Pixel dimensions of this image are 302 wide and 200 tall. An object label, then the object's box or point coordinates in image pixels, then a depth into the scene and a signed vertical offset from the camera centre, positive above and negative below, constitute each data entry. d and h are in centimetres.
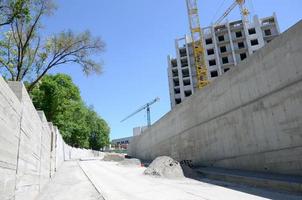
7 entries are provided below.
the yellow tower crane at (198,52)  7188 +2818
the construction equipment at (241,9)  8304 +4521
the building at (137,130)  9444 +1258
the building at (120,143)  15475 +1548
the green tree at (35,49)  2652 +1196
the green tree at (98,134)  8606 +1146
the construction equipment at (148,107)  12740 +2711
